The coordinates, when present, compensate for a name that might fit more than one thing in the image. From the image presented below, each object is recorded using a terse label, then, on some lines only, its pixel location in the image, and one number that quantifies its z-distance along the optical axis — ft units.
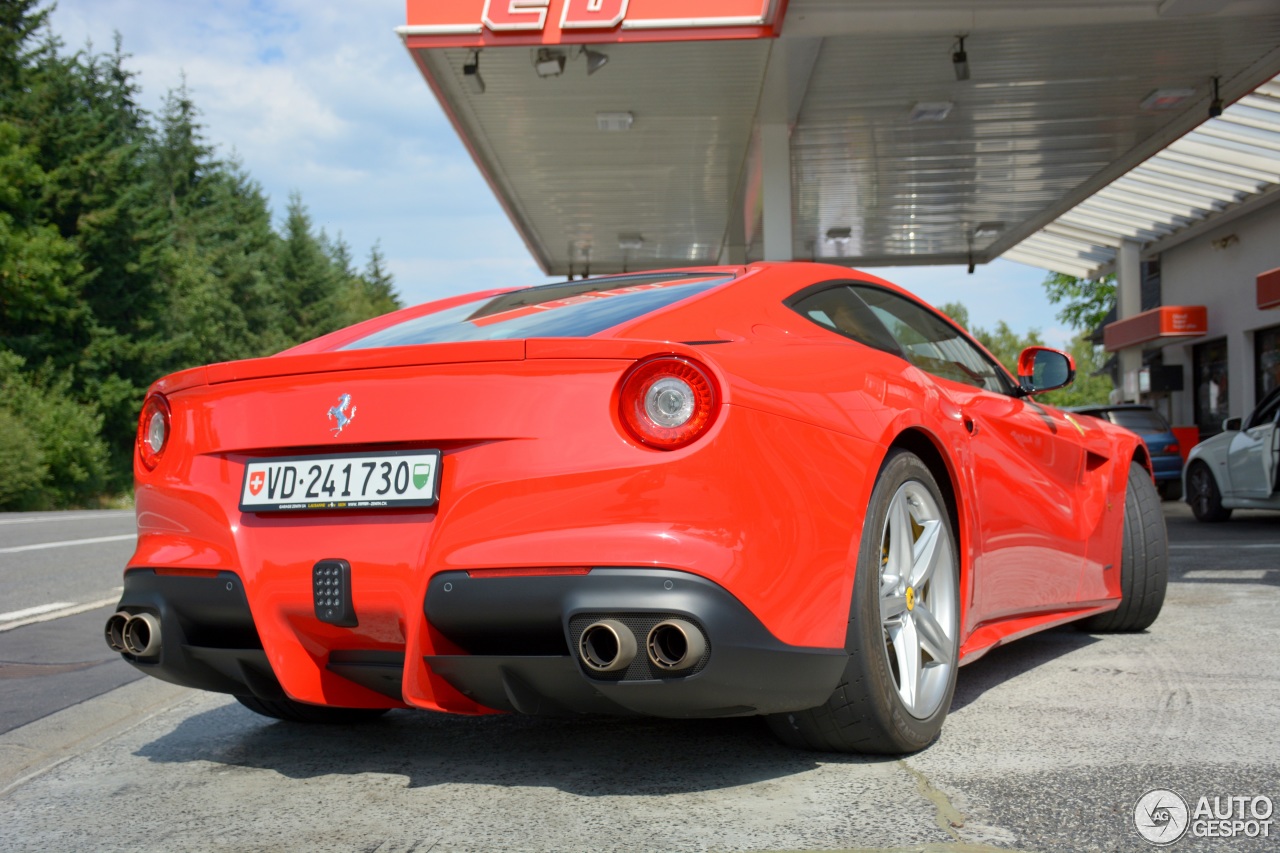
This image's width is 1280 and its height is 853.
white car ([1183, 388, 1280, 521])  38.52
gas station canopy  35.91
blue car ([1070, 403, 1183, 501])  56.49
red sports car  8.45
